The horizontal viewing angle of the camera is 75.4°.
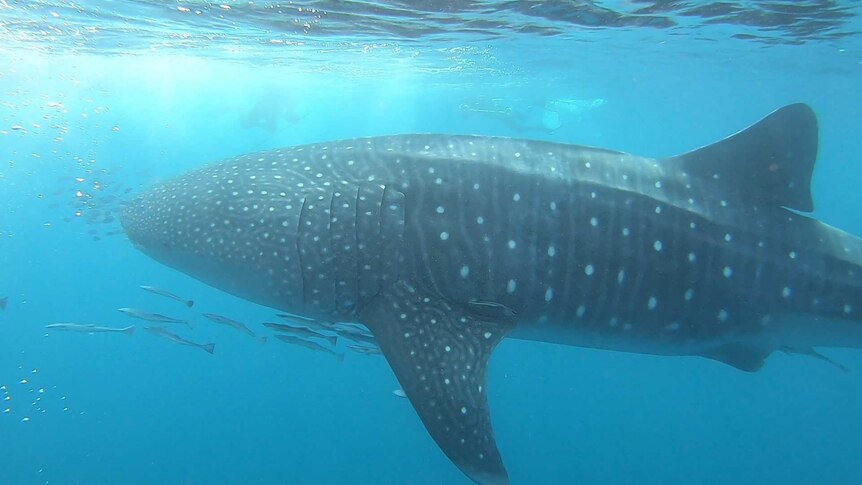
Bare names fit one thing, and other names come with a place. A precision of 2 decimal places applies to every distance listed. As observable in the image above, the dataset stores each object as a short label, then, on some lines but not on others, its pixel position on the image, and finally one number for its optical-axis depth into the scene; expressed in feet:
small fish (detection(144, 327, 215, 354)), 24.57
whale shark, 13.56
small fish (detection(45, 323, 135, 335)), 24.06
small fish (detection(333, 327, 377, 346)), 18.97
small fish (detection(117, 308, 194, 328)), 24.00
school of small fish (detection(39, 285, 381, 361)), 19.53
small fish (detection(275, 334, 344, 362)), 22.07
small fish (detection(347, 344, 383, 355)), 21.12
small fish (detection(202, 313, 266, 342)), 23.73
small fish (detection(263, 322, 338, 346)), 20.47
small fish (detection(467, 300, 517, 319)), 13.46
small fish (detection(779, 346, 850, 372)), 16.02
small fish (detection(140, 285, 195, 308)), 24.57
